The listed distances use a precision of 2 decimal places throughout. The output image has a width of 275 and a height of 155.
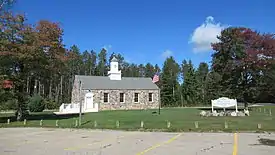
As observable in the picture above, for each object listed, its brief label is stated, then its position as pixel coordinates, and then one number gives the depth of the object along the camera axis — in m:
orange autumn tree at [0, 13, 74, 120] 22.70
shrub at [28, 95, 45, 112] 40.22
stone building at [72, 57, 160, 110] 41.81
